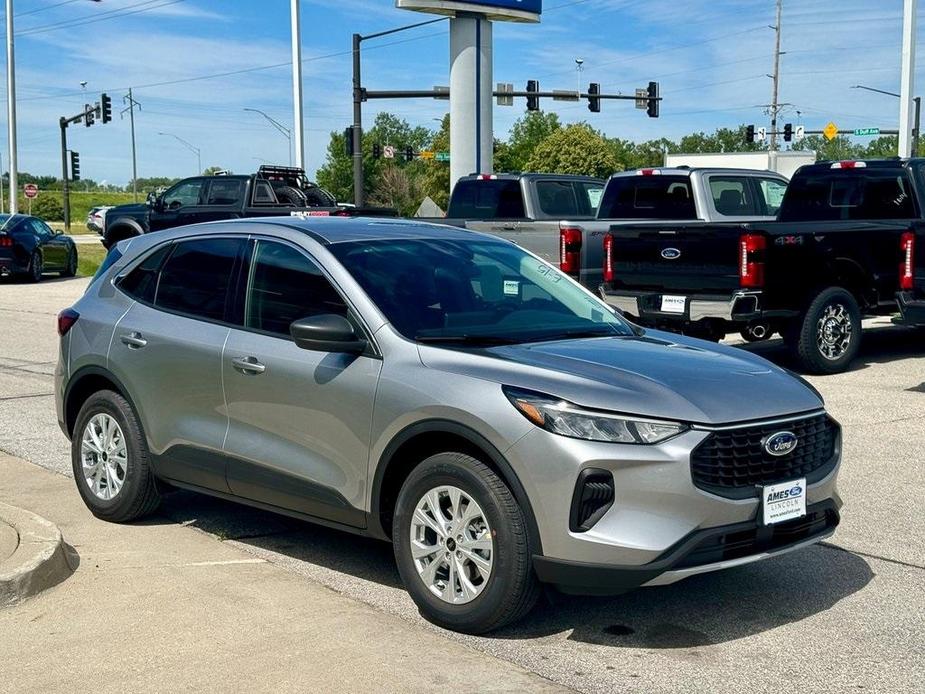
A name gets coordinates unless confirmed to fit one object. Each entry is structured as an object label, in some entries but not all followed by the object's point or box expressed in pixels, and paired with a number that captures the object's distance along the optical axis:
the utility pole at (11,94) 46.97
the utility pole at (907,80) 24.47
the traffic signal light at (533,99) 43.72
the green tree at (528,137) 98.88
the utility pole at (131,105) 91.38
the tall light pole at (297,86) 35.50
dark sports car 27.89
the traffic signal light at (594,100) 46.00
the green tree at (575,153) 85.69
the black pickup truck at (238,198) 24.88
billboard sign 29.50
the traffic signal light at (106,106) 53.63
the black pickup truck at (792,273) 11.75
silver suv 4.59
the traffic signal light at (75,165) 59.03
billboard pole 29.98
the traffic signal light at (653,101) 46.31
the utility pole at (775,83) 72.62
